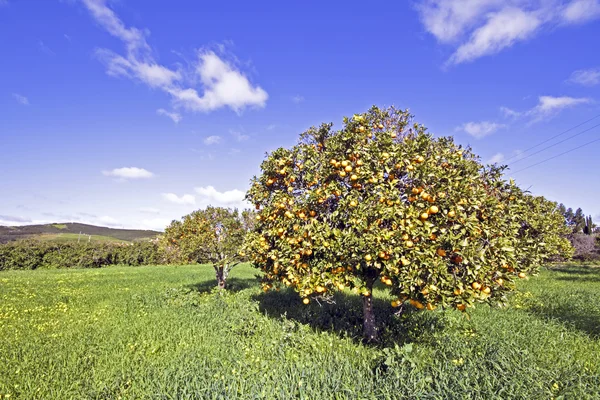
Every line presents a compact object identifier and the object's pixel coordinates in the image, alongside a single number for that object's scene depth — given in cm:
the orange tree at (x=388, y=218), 527
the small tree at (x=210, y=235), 1351
